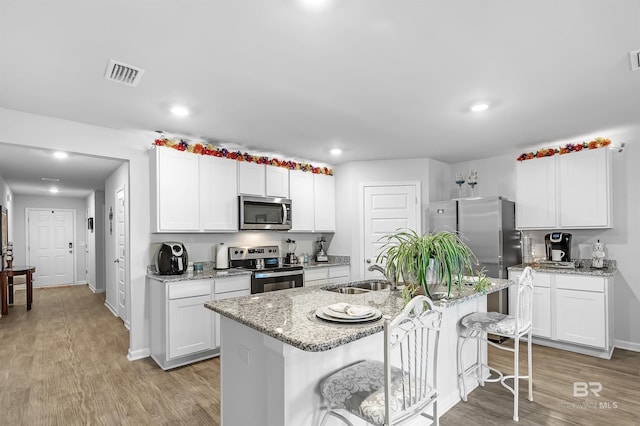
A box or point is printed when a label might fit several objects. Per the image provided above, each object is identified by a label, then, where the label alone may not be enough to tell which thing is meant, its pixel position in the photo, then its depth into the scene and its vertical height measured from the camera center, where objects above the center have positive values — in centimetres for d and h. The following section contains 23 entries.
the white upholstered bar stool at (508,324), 241 -86
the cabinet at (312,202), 486 +16
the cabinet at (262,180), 426 +44
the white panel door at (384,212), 493 +0
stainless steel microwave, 423 +1
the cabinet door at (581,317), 351 -116
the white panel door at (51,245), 845 -75
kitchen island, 158 -76
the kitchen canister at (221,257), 408 -52
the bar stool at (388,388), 141 -83
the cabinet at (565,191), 371 +22
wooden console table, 560 -109
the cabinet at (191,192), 357 +25
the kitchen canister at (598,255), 375 -52
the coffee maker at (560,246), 399 -44
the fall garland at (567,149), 381 +72
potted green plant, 214 -32
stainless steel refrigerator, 408 -26
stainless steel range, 396 -69
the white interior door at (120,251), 482 -53
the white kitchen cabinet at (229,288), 365 -83
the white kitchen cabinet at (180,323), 333 -111
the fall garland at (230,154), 368 +73
